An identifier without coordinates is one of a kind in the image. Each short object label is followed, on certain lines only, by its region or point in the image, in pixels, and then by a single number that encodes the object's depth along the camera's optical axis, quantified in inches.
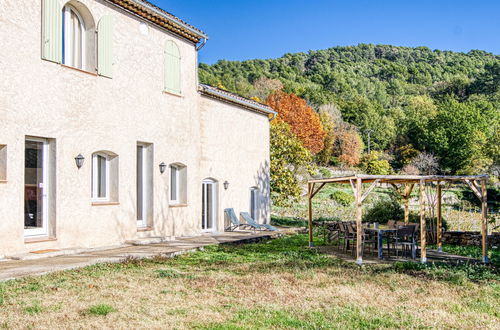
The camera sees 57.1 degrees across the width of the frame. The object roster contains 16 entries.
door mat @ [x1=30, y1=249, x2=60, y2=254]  404.5
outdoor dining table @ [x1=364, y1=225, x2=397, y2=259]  474.0
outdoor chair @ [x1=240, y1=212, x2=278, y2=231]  695.7
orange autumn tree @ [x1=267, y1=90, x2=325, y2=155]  1934.1
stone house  400.5
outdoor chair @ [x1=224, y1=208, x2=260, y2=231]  697.9
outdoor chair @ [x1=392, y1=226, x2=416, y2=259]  483.5
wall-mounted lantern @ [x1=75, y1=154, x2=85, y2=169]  450.6
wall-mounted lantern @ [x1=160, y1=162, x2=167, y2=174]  570.6
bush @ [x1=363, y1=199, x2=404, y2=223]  745.1
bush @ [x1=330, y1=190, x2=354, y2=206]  1338.6
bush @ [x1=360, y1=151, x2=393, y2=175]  2028.8
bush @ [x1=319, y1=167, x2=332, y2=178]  1905.0
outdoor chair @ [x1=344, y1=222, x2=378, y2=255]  506.0
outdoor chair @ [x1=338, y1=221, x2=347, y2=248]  523.9
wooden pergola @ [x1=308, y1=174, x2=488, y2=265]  441.4
